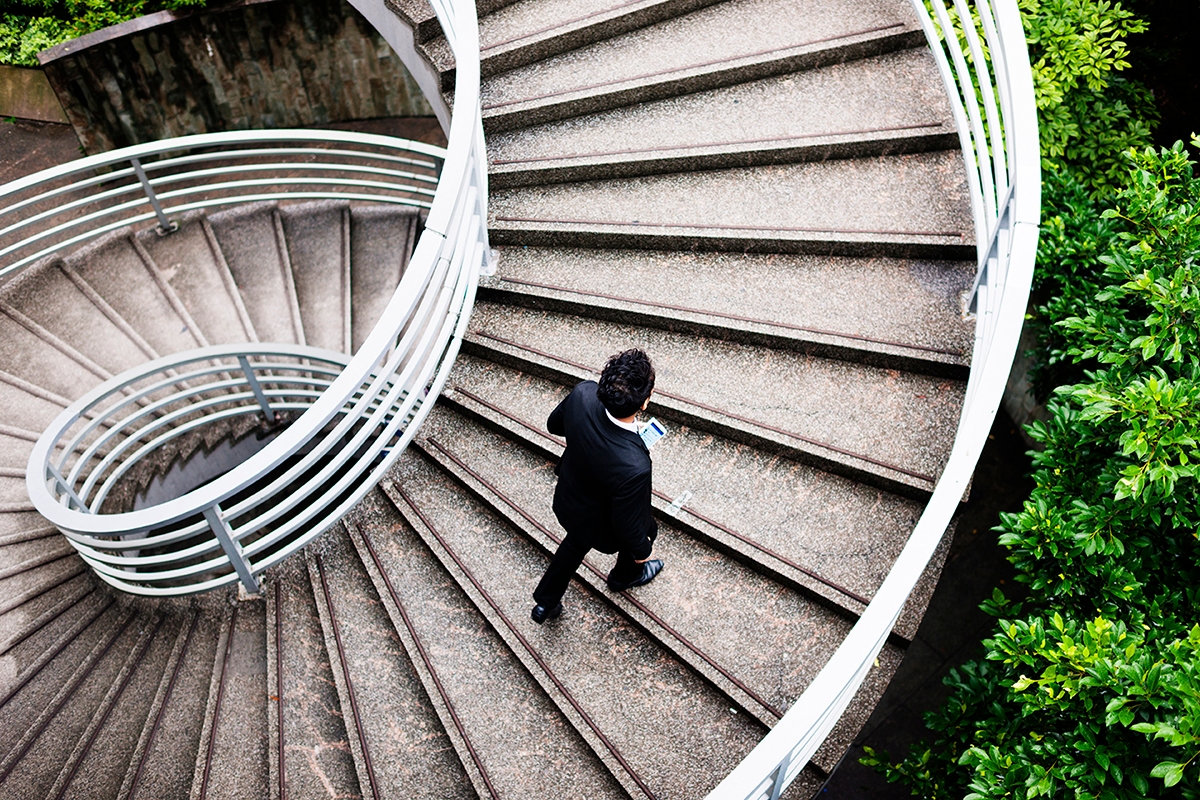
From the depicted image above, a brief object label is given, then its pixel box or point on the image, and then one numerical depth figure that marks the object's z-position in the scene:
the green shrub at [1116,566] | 3.02
